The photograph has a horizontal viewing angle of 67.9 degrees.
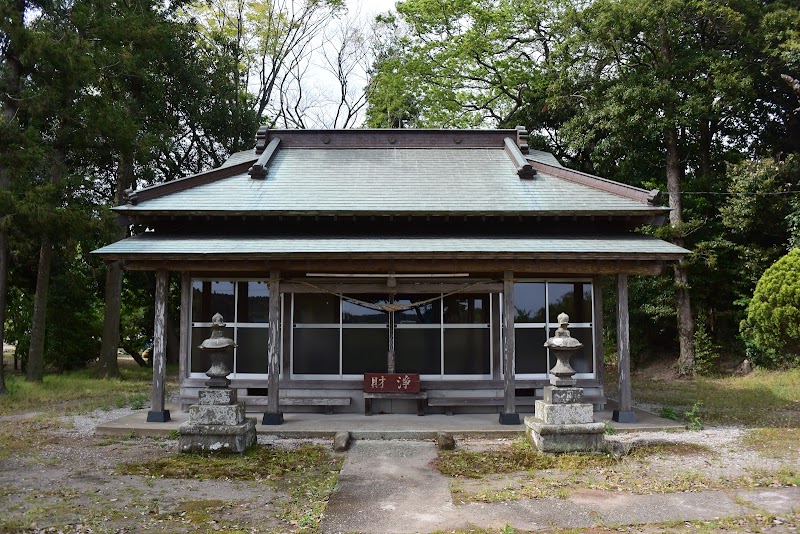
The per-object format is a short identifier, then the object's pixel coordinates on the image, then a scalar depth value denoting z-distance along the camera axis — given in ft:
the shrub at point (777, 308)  51.78
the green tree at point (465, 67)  86.07
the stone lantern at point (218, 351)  28.66
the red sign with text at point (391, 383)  35.40
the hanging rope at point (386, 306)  34.99
